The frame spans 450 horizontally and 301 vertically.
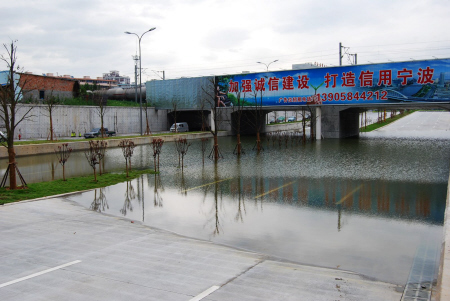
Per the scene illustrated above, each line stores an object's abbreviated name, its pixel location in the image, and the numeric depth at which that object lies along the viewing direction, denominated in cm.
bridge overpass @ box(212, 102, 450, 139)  3525
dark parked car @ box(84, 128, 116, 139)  3778
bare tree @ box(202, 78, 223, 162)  4424
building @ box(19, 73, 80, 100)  4134
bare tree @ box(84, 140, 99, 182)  1595
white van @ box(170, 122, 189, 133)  4806
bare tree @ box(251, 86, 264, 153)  4037
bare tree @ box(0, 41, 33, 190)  1352
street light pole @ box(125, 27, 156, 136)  3387
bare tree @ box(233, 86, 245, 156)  2539
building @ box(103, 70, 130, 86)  16942
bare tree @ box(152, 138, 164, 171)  1973
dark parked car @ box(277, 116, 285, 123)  7389
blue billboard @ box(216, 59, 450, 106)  3191
